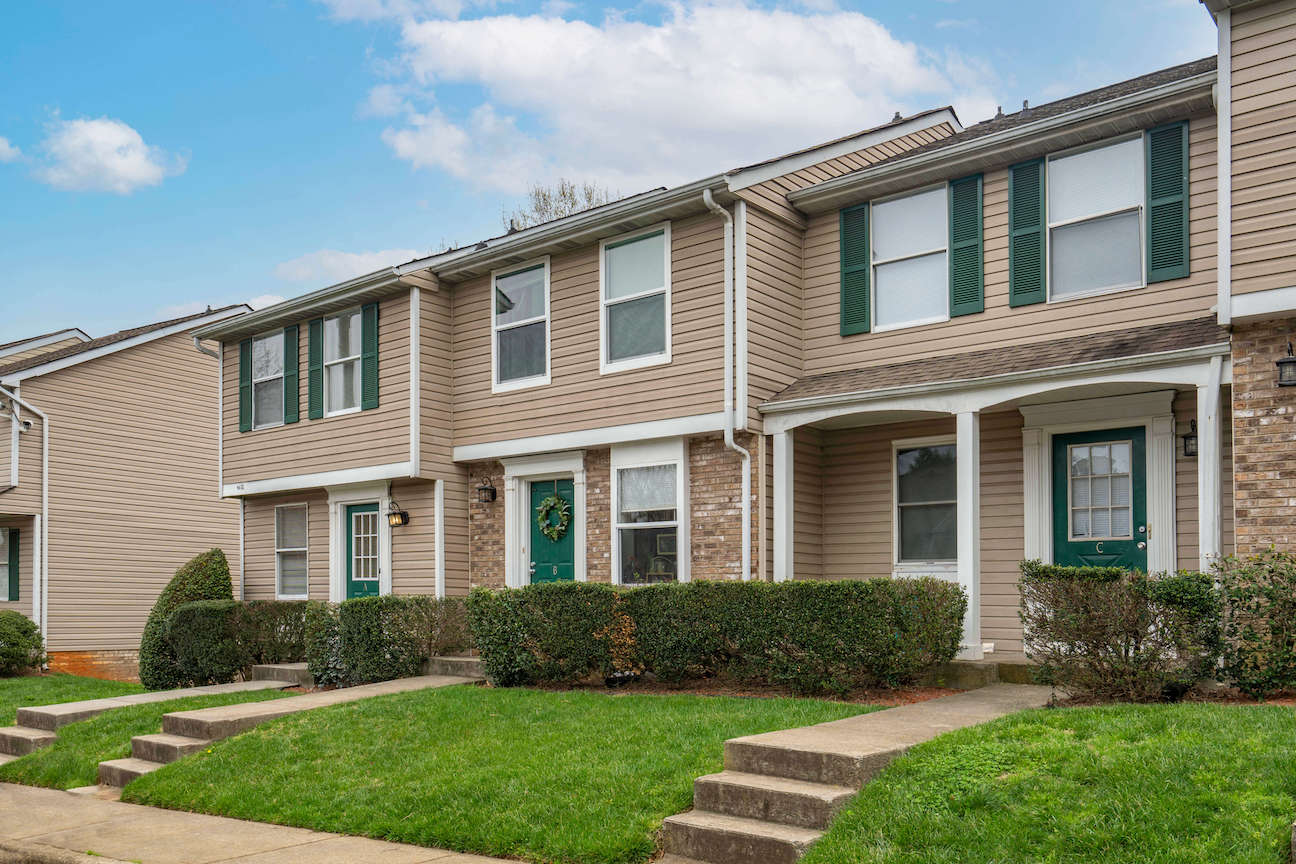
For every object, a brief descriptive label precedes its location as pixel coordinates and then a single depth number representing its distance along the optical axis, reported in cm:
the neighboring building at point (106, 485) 2088
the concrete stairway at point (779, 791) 573
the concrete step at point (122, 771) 927
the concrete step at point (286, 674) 1388
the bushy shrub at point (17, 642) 1789
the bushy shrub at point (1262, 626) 783
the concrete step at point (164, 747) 945
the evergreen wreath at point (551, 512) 1421
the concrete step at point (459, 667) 1246
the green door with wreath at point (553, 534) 1420
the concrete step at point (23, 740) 1117
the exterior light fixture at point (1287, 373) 851
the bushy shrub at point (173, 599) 1562
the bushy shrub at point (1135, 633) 785
